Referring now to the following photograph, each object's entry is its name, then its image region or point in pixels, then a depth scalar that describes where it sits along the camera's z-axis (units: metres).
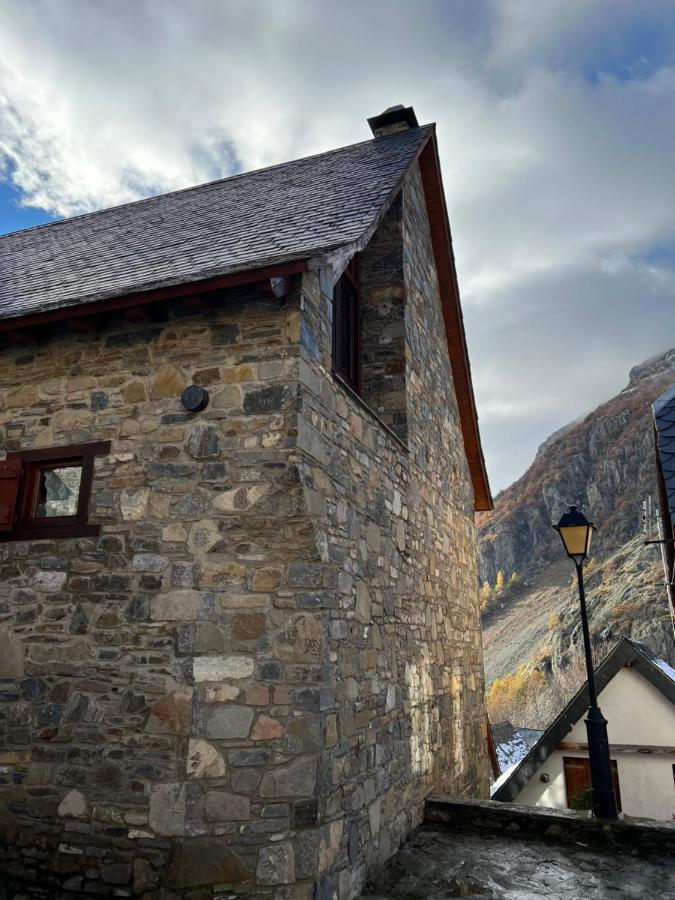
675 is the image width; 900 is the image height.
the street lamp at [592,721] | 5.43
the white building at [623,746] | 8.84
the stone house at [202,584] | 3.80
